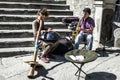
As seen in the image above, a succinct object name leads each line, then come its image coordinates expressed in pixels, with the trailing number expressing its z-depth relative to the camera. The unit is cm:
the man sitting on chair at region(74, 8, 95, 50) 339
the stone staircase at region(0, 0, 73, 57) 381
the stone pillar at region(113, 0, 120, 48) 363
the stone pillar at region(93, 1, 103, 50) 385
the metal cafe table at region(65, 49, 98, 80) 265
